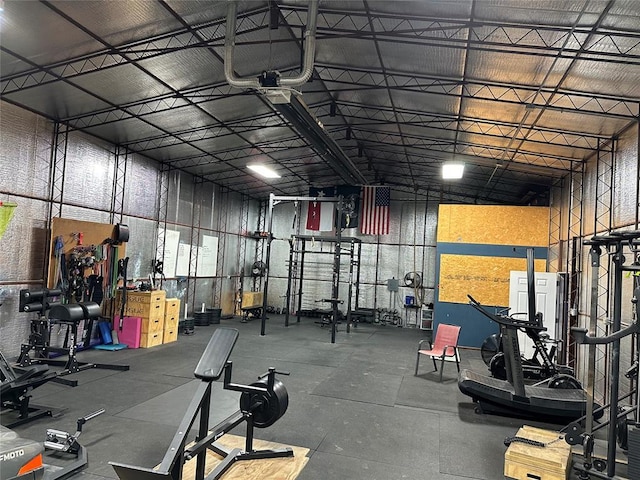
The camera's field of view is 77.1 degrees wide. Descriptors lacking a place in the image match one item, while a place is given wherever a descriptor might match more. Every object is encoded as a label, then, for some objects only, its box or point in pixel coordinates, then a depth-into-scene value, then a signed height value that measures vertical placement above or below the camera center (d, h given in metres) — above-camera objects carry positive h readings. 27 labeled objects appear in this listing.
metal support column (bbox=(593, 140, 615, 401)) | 6.11 +0.75
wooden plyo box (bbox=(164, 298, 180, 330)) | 8.91 -1.28
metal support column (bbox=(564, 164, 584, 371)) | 7.64 +0.50
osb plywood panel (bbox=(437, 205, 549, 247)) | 10.01 +1.22
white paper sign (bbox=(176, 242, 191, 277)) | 11.34 -0.09
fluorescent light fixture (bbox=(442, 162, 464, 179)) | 8.27 +2.14
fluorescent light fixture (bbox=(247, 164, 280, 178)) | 10.07 +2.36
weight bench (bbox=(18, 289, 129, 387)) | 5.73 -1.12
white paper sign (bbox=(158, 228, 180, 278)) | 10.70 +0.18
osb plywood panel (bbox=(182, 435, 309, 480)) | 3.38 -1.81
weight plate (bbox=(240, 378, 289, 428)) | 3.60 -1.30
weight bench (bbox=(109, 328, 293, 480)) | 2.62 -1.31
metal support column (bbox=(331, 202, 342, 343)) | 9.71 -0.27
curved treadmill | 5.00 -1.56
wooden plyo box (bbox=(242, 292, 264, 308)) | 13.99 -1.39
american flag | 13.20 +1.81
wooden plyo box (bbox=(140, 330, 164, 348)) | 8.30 -1.77
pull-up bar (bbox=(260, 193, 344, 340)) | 10.02 +0.62
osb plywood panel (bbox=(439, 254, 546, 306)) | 10.02 -0.12
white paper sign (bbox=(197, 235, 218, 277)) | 12.45 +0.05
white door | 8.38 -0.59
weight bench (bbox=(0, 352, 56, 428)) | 4.21 -1.50
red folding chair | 6.84 -1.28
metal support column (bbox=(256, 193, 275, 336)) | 10.07 -0.74
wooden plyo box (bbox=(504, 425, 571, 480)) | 3.49 -1.65
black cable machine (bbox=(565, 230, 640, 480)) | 3.45 -0.92
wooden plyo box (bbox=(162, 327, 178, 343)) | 8.87 -1.77
